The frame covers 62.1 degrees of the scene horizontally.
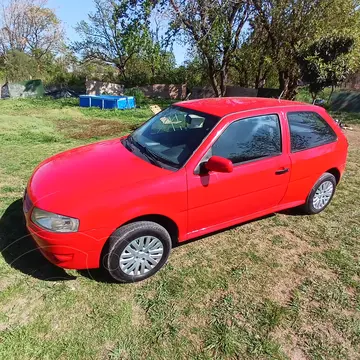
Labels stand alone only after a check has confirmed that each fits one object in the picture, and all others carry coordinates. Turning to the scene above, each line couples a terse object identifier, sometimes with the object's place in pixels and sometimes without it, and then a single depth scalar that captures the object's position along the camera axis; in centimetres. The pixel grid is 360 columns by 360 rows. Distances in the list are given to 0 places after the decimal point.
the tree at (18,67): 2298
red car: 254
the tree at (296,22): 1226
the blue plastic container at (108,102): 1499
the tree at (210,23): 1321
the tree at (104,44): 2812
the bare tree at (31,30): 3578
